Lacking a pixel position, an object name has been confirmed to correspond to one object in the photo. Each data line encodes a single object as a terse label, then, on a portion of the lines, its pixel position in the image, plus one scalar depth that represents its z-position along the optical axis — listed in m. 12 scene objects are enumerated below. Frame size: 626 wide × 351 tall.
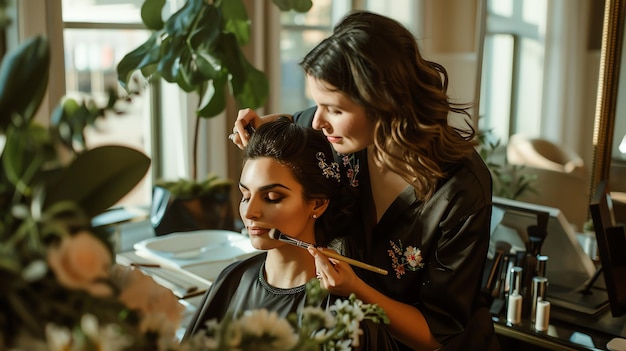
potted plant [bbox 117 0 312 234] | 2.07
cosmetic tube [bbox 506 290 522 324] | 1.72
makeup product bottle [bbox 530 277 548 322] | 1.70
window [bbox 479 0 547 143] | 2.27
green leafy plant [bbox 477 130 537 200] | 2.19
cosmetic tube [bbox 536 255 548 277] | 1.76
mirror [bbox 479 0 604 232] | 2.04
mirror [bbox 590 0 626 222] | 1.95
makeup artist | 1.32
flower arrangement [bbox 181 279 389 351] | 0.63
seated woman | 1.35
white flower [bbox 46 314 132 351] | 0.51
